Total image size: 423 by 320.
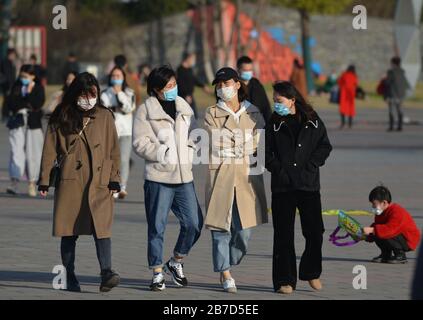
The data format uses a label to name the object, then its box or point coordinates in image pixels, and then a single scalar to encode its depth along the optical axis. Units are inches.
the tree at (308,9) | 2295.8
